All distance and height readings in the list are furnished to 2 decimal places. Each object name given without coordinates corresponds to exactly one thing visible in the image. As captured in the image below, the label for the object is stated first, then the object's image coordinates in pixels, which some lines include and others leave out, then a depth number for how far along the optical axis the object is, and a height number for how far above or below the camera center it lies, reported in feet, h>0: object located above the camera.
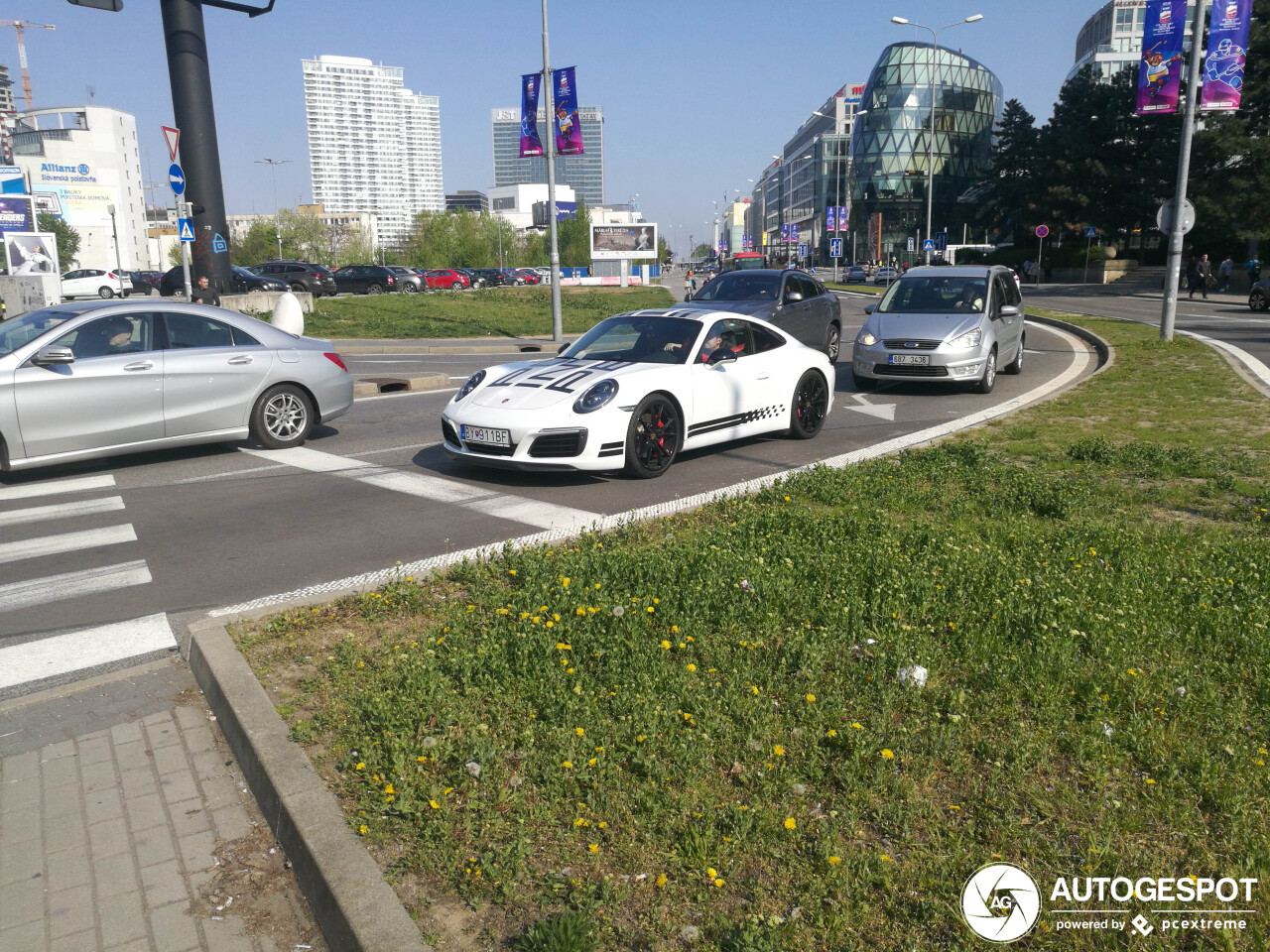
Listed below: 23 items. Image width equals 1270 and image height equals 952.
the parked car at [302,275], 142.86 -0.66
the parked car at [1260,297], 104.59 -4.86
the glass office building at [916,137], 370.12 +46.20
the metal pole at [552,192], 78.12 +5.71
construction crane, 371.25 +98.79
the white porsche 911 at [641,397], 26.17 -3.83
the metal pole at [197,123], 72.49 +11.14
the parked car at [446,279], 200.44 -2.48
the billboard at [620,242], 237.86 +5.23
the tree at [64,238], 332.80 +13.16
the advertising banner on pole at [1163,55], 62.28 +12.57
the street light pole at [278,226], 392.68 +18.30
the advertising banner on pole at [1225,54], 61.52 +12.36
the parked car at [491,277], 225.15 -2.40
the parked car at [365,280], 163.53 -1.85
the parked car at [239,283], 120.34 -1.45
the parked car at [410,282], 171.46 -2.54
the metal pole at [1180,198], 59.72 +3.33
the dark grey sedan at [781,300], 50.83 -2.10
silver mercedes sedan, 27.35 -3.29
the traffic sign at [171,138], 54.70 +7.46
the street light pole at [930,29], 151.64 +36.41
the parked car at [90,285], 154.29 -1.62
